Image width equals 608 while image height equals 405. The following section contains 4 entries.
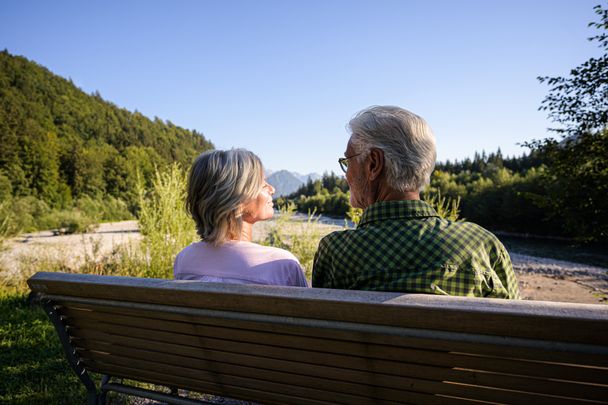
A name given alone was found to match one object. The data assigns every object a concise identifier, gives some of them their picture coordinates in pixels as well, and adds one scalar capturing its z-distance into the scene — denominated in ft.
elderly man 4.37
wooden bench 2.95
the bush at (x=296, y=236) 22.44
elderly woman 5.51
